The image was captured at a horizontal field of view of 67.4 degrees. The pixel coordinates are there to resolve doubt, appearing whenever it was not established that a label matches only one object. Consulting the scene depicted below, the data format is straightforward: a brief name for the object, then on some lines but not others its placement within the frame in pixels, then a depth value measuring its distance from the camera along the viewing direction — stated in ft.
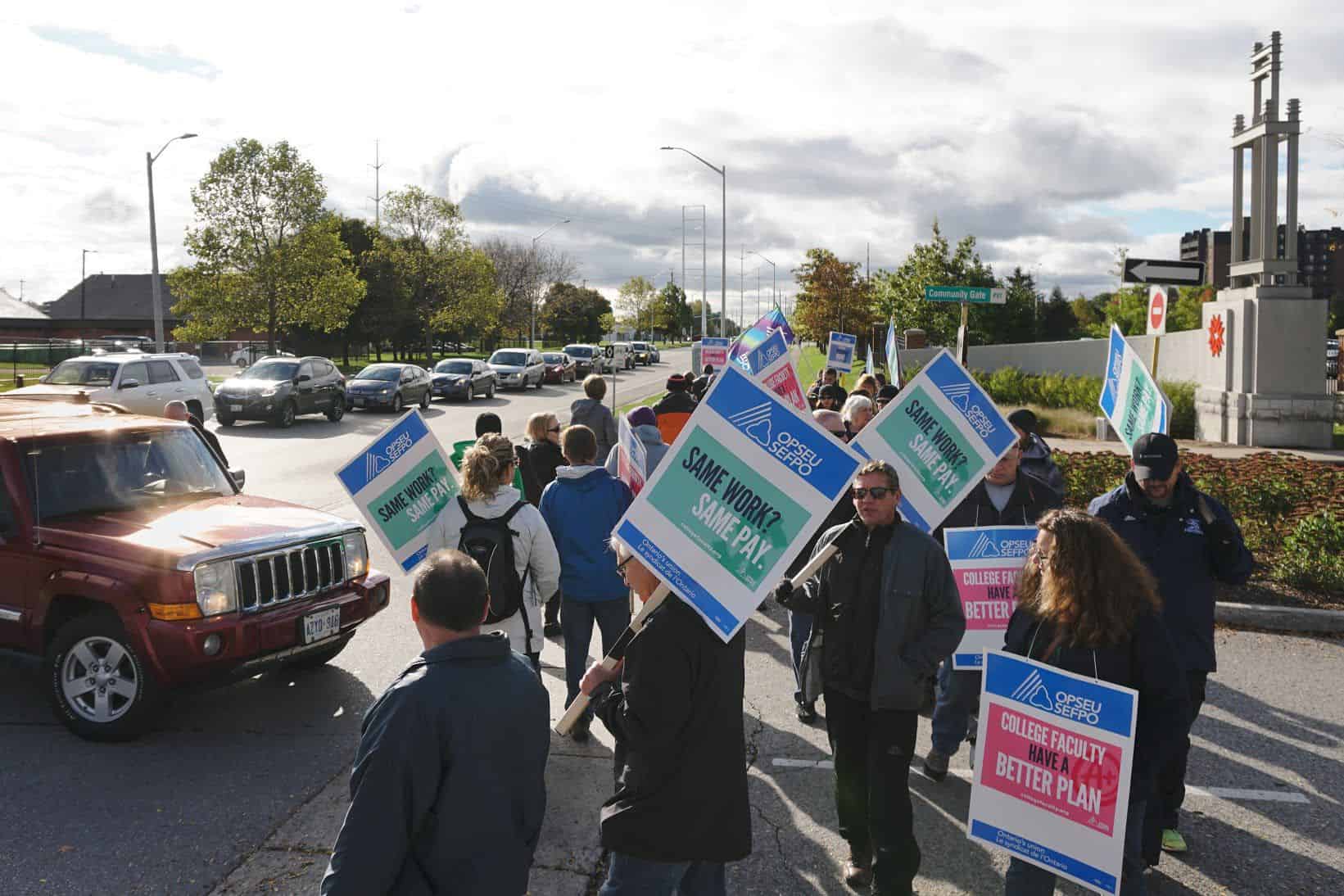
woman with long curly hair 11.98
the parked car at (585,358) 175.94
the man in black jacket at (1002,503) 20.34
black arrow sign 30.99
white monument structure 59.88
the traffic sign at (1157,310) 30.60
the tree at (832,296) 194.80
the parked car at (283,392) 79.51
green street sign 39.50
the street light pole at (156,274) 111.75
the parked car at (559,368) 154.61
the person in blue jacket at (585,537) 19.19
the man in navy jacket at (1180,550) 15.70
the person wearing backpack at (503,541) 17.61
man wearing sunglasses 14.16
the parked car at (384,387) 98.22
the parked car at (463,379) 115.14
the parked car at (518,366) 138.21
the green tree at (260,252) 132.98
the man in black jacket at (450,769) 8.61
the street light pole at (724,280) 157.89
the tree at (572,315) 298.15
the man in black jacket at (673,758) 10.66
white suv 67.15
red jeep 18.86
